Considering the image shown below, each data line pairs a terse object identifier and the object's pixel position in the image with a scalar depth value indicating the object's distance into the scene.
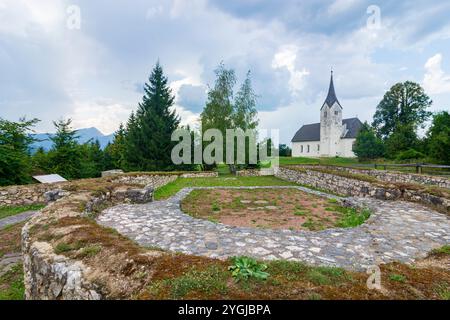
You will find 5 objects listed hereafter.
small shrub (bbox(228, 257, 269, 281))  2.12
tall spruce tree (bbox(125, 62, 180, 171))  21.20
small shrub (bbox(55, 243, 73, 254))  2.71
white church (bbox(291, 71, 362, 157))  41.59
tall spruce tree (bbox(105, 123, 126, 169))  25.72
